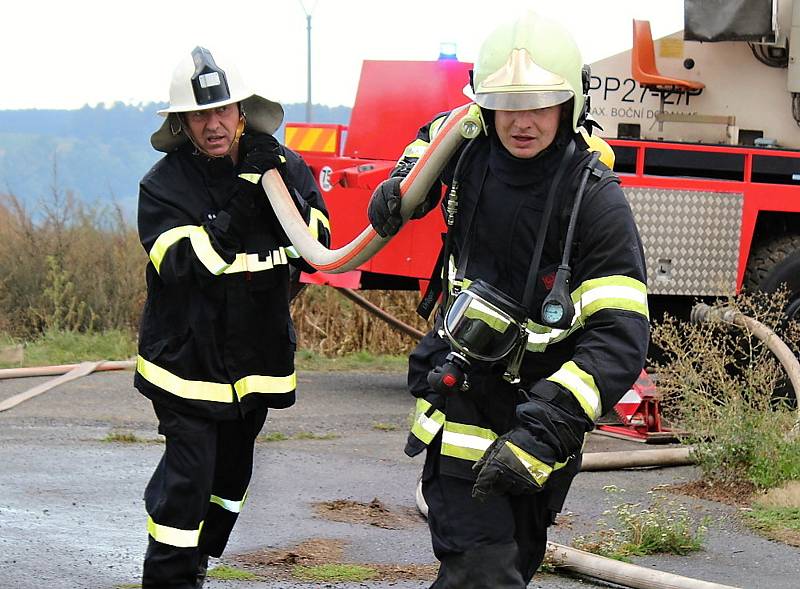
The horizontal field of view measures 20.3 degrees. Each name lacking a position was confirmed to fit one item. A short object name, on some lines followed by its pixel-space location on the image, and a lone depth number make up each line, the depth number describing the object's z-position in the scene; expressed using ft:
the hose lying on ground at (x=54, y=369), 50.14
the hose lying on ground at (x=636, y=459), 36.92
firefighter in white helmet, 23.06
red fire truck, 45.34
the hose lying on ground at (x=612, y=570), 24.76
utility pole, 78.94
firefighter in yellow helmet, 17.39
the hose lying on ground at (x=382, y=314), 55.69
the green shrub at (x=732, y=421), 34.13
